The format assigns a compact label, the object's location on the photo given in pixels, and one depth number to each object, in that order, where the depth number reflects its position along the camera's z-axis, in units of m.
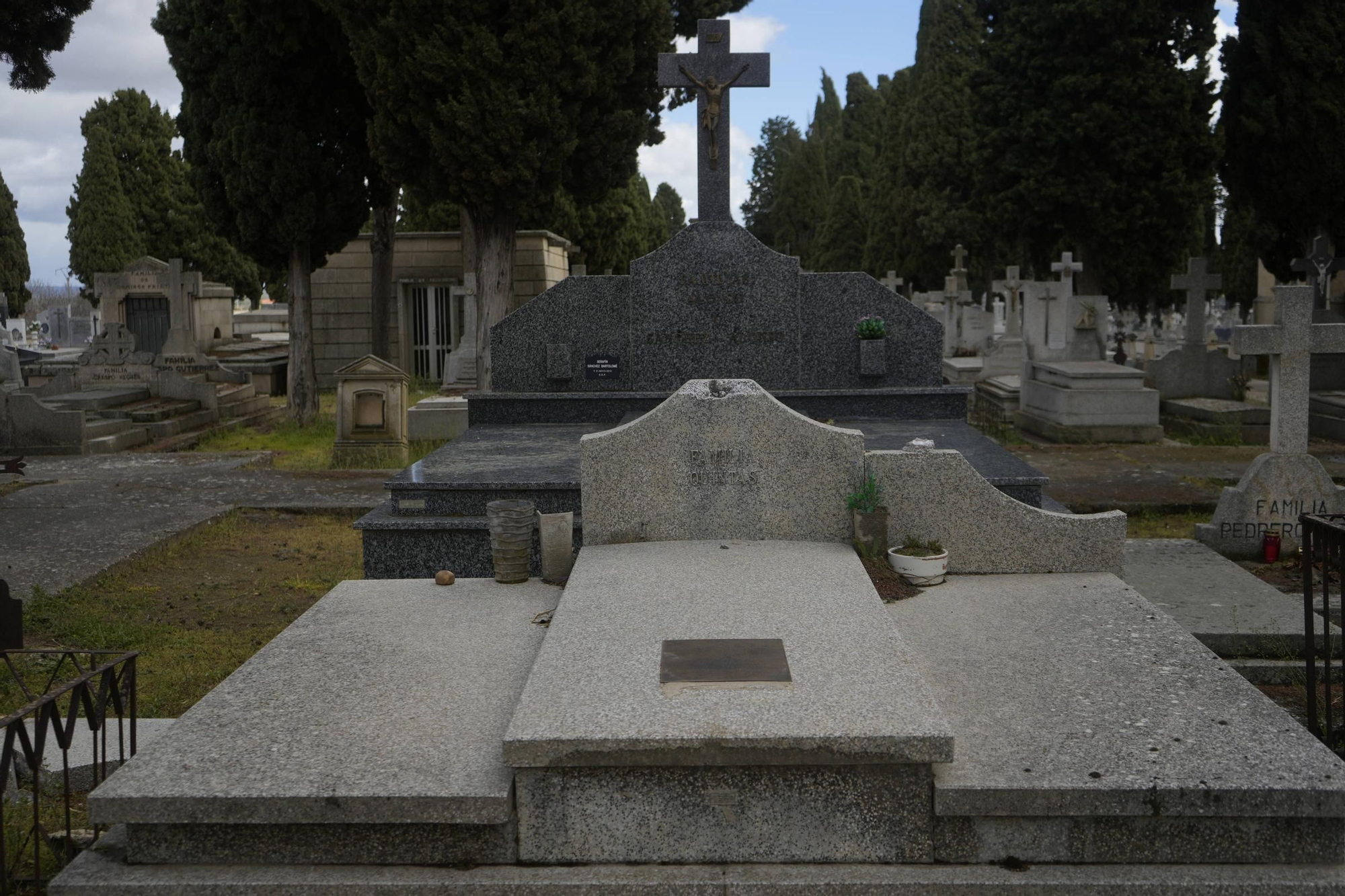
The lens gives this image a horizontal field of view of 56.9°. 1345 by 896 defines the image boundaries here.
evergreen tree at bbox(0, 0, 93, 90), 10.21
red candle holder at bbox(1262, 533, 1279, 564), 7.55
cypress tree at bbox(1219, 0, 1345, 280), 17.70
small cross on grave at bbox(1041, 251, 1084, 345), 16.00
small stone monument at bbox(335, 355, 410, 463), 12.66
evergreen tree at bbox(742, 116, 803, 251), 61.06
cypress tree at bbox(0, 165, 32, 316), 33.47
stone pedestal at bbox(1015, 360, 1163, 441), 13.68
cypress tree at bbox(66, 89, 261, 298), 32.94
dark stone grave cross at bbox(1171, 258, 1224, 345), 16.25
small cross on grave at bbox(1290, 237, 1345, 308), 14.29
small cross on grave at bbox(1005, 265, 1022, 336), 19.33
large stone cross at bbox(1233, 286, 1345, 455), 7.54
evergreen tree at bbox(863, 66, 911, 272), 33.56
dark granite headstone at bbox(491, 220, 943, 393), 9.88
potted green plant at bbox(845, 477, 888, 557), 5.16
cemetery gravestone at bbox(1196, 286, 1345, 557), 7.59
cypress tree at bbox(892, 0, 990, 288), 30.50
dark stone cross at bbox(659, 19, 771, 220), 9.91
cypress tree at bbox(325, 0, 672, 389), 13.59
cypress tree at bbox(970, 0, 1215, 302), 19.12
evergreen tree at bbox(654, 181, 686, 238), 72.06
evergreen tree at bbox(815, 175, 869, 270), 41.25
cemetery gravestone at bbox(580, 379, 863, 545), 5.24
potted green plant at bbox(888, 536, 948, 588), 5.10
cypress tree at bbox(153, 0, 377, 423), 15.15
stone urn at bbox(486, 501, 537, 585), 5.28
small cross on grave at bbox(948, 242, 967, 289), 24.19
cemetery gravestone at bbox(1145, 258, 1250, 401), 15.30
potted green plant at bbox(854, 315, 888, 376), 9.71
